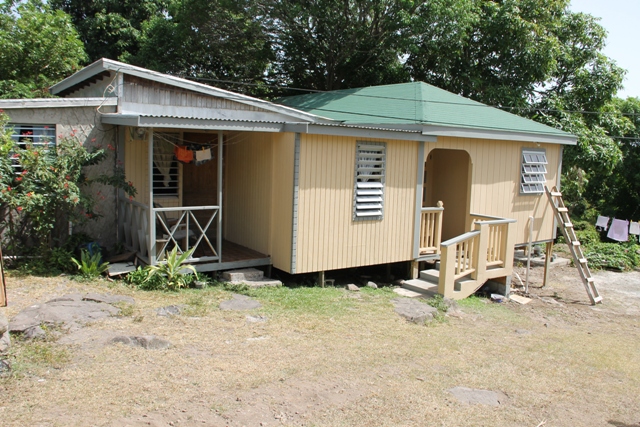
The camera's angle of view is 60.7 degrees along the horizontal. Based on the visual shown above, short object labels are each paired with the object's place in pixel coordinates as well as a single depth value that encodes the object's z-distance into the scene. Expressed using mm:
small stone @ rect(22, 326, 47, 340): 5882
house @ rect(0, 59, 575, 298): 9188
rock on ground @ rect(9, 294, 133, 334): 6219
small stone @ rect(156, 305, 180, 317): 7309
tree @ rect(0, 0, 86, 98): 16484
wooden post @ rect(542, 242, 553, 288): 12953
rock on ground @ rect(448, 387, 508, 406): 5618
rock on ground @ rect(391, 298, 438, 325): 8359
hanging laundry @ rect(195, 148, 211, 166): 9913
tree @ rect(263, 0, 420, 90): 17266
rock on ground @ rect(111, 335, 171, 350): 6070
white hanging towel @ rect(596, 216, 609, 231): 19264
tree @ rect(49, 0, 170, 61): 20891
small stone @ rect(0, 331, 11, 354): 5074
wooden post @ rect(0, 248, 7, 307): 6205
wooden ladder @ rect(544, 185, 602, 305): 11562
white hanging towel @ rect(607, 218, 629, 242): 18156
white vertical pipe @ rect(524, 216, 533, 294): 11945
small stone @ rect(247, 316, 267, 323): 7466
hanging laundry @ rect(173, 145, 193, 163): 9789
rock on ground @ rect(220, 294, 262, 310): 7992
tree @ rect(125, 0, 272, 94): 18375
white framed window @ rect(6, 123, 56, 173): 8758
